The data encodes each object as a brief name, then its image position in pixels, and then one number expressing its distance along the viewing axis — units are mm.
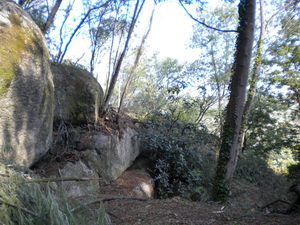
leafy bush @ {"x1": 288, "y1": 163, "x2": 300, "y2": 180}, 11344
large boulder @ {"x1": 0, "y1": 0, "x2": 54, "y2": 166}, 4086
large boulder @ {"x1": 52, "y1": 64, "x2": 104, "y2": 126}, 7109
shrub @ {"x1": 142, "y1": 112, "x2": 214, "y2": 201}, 7621
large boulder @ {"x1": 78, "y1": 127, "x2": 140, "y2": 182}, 6543
